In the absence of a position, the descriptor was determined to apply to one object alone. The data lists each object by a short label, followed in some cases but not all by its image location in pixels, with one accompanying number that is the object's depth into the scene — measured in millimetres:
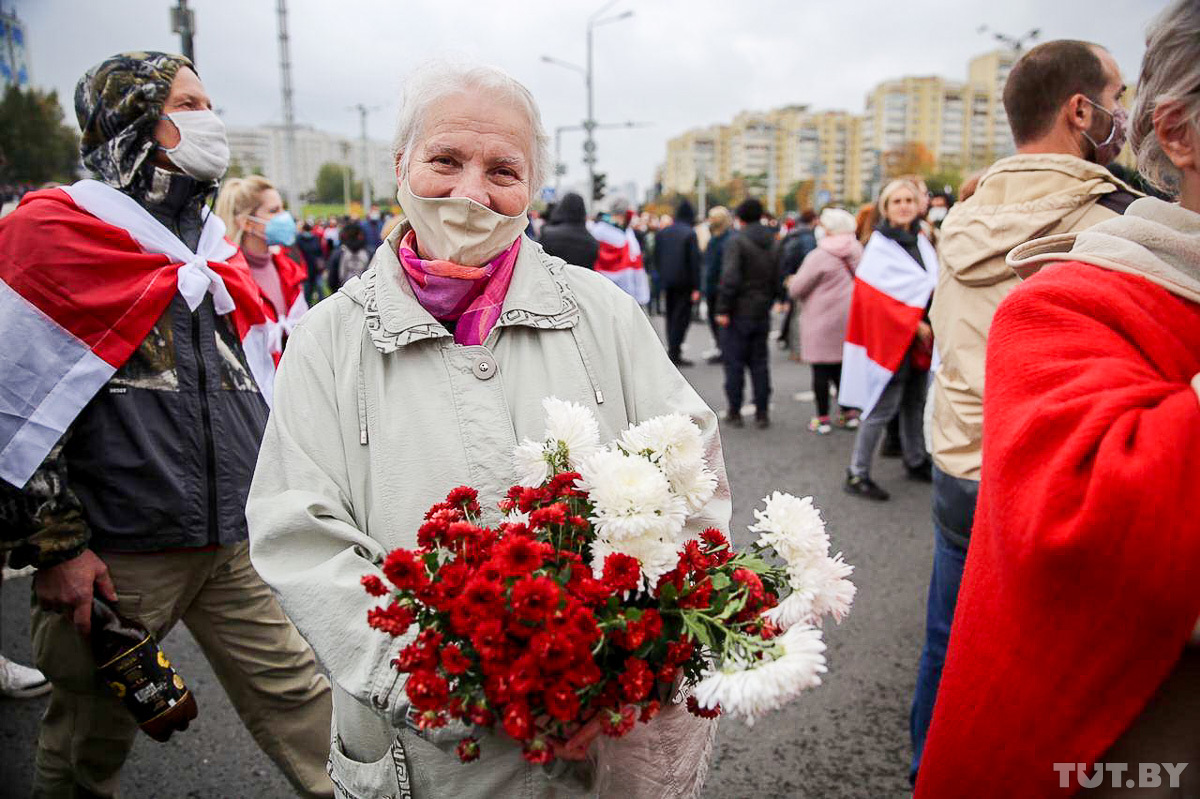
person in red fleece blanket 1013
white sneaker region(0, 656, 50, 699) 3596
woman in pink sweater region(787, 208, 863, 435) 7355
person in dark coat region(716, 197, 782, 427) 7867
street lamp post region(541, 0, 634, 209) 26859
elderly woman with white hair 1444
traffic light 26750
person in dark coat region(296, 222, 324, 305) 14727
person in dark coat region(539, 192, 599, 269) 7758
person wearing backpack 10086
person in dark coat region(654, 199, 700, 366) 10742
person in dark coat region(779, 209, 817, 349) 10945
